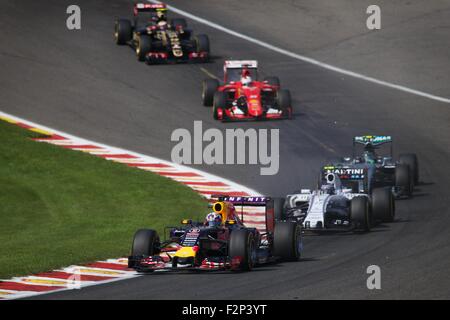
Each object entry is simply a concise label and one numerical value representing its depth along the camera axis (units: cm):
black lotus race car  4838
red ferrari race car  4222
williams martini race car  2912
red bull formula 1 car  2405
